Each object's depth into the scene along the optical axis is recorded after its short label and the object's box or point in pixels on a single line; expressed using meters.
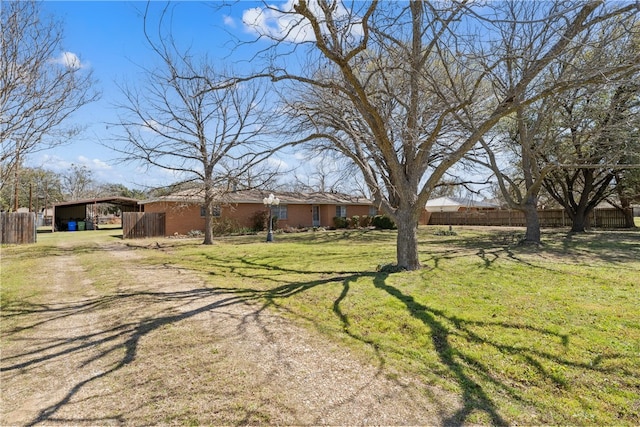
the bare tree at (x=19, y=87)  9.17
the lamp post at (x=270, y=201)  16.19
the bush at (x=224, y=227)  21.36
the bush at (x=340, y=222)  26.61
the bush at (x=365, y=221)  27.94
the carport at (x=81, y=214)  25.22
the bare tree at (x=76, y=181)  46.38
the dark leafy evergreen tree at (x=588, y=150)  9.05
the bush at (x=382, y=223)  25.43
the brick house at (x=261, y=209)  20.38
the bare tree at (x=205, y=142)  13.59
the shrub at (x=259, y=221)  23.42
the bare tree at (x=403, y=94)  5.11
